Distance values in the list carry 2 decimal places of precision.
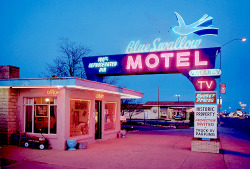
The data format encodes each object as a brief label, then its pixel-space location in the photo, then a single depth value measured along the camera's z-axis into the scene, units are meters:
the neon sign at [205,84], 12.63
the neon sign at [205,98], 12.47
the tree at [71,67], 25.06
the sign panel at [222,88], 30.98
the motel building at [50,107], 12.15
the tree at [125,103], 33.83
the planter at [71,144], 12.01
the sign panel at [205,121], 12.27
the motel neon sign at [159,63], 13.87
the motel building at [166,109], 52.69
